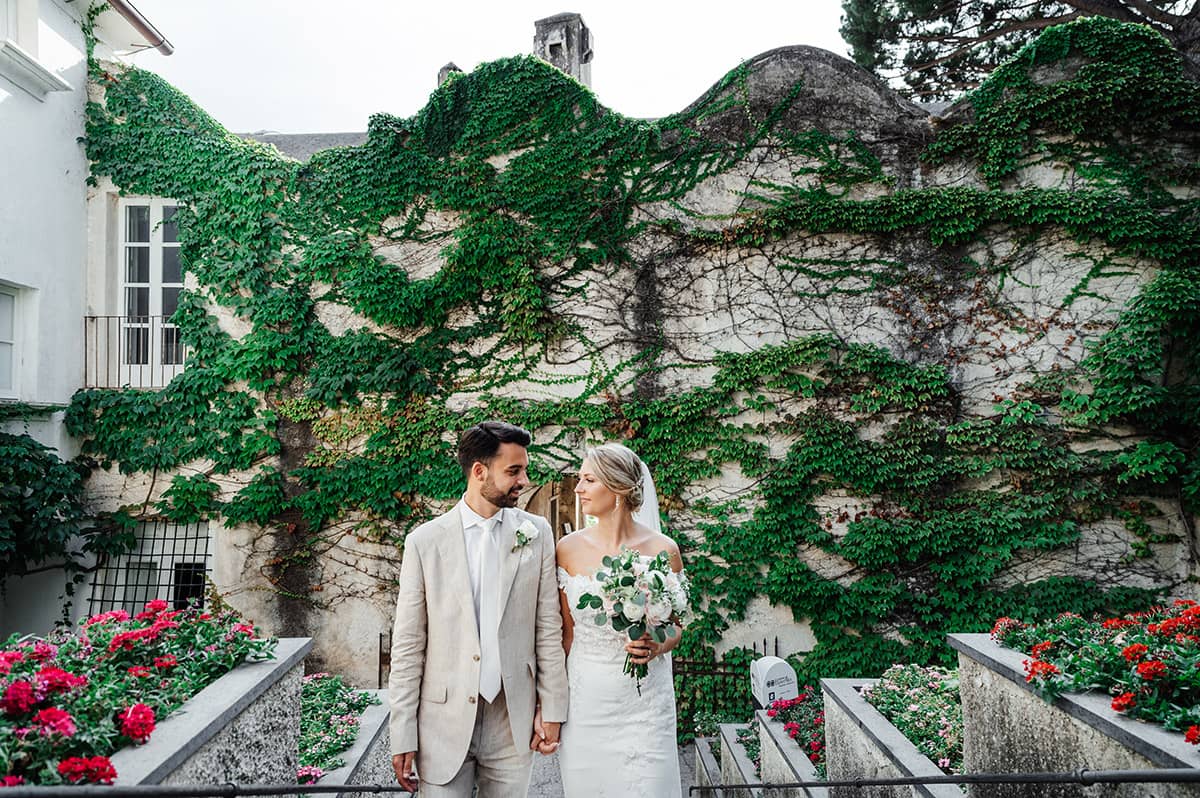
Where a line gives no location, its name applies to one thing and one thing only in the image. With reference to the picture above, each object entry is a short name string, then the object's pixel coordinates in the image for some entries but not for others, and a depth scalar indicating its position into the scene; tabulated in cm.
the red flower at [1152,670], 269
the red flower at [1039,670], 307
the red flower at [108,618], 363
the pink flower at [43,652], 292
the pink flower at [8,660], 259
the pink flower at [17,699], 227
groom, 314
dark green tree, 1196
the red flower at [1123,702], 266
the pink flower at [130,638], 324
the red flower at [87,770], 200
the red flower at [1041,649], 334
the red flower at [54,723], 216
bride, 356
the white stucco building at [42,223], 858
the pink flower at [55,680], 241
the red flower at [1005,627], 388
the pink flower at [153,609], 376
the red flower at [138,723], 240
